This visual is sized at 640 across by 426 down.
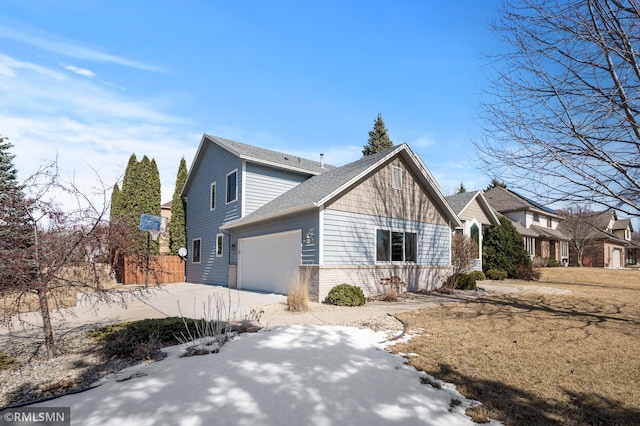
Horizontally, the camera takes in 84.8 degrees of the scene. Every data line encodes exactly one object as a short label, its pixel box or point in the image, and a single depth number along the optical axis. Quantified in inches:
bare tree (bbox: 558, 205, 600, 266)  1200.0
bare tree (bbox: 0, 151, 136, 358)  212.5
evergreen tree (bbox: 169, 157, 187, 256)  904.3
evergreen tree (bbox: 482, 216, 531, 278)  838.1
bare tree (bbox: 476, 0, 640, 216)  223.6
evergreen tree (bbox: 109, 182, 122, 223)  915.4
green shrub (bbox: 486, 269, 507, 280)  794.4
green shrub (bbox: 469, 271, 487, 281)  756.4
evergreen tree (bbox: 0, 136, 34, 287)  203.6
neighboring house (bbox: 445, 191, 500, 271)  838.5
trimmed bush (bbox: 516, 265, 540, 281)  791.7
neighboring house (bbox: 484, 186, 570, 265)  1173.3
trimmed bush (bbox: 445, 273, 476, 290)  591.5
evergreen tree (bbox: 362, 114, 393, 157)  1470.5
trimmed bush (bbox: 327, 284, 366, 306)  427.3
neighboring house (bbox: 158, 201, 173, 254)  1049.4
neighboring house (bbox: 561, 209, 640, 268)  1328.2
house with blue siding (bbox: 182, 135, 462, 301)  483.8
